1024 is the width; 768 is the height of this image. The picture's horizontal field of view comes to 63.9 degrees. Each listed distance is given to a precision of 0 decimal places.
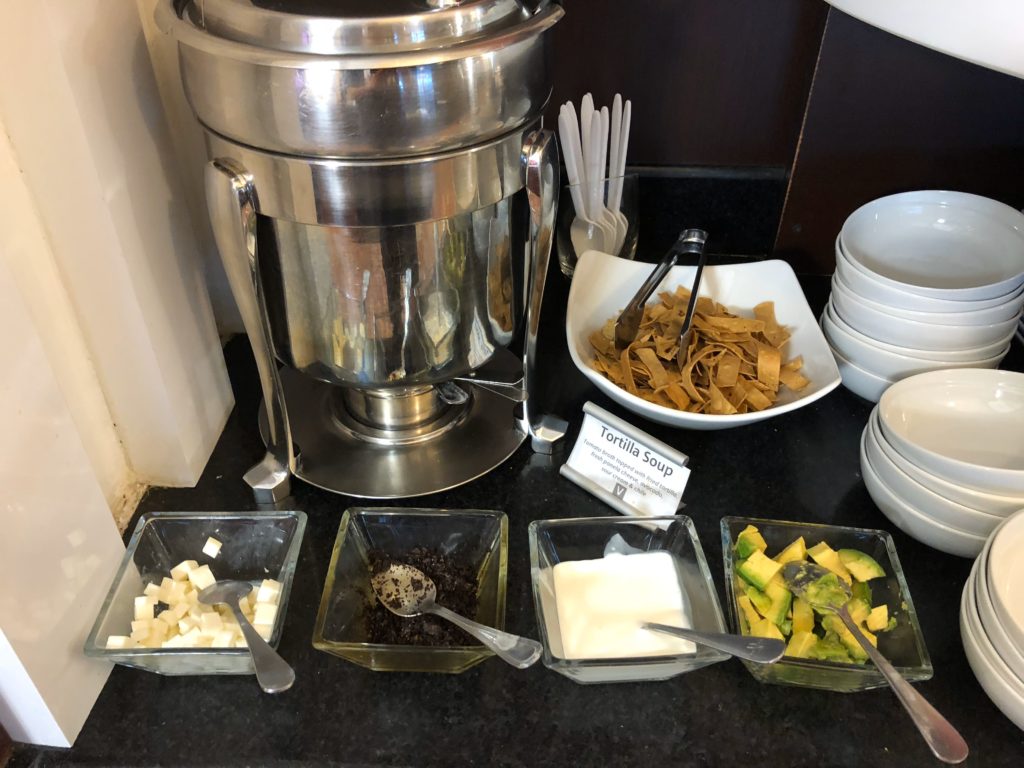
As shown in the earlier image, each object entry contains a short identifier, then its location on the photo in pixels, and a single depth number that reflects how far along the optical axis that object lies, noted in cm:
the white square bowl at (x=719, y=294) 76
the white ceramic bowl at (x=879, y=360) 74
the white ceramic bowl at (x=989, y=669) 50
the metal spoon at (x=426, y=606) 52
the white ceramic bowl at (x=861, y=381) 77
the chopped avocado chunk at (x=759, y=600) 57
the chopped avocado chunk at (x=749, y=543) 60
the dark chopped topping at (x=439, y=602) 56
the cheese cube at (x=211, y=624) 56
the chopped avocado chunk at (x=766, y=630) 55
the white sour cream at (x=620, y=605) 55
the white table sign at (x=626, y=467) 65
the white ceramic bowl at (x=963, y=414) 68
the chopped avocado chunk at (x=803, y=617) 56
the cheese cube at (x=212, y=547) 62
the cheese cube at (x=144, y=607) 57
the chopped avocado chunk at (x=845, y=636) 55
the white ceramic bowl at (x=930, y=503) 60
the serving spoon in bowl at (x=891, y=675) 47
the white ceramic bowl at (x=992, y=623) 50
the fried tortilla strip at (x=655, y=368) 71
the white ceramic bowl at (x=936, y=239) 79
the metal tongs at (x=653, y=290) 74
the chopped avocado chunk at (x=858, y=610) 57
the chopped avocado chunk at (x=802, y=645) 55
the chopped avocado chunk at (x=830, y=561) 59
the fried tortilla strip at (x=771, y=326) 76
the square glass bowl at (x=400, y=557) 54
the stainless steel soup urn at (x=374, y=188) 48
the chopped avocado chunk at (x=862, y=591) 59
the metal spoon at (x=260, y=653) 50
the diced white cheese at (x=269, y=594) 57
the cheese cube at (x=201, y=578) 59
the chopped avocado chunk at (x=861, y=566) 60
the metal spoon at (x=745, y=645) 51
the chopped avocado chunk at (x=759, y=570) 58
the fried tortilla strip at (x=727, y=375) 71
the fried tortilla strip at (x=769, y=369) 72
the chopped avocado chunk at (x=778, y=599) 56
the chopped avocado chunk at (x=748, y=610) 56
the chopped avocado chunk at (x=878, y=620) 57
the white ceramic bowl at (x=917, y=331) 73
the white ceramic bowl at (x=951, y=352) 74
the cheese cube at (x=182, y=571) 60
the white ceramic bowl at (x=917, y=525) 61
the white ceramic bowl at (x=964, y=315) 72
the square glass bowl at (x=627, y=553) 52
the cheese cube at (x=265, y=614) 56
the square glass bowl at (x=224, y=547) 59
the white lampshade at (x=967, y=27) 50
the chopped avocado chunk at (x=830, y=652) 55
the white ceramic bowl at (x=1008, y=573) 50
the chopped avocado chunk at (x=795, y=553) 60
